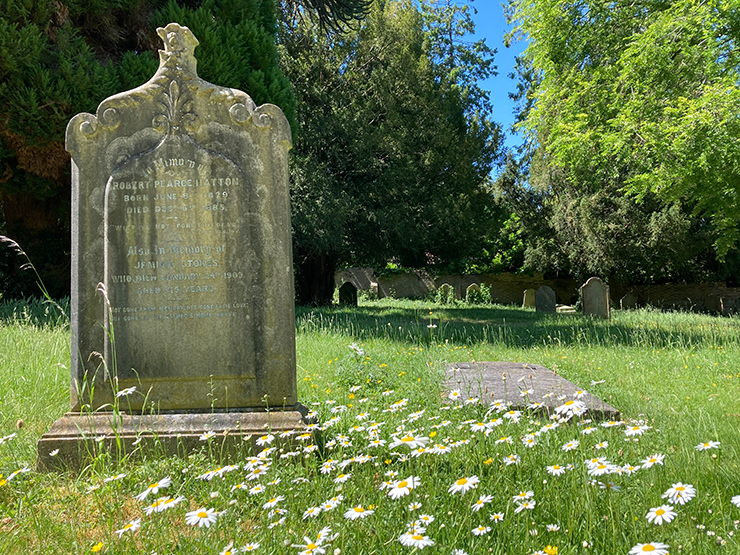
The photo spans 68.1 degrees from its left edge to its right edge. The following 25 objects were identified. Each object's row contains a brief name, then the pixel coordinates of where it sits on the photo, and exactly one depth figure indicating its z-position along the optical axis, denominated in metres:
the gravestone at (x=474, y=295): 25.23
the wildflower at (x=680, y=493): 1.72
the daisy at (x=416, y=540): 1.62
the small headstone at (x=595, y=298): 15.63
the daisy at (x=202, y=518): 1.86
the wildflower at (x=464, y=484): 1.88
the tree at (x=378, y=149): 15.05
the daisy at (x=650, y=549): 1.50
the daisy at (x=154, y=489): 2.11
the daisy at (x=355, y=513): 1.83
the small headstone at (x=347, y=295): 17.89
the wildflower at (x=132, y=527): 1.99
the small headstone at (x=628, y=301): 23.05
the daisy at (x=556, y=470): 2.00
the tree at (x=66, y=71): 8.42
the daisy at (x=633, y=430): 2.12
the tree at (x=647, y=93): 9.50
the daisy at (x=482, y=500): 1.95
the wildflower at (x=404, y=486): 1.90
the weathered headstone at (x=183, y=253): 3.69
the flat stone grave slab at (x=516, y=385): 3.95
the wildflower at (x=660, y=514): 1.64
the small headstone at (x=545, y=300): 19.44
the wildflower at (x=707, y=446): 2.03
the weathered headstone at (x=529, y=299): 22.89
